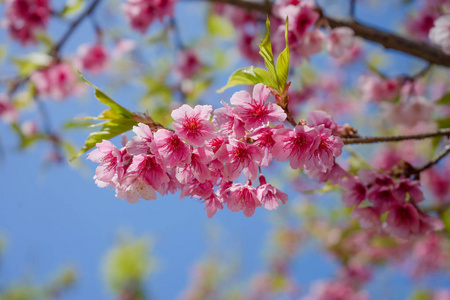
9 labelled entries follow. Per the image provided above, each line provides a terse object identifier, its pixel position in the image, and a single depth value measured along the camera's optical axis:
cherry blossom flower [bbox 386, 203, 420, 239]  0.82
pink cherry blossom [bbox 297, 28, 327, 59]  0.90
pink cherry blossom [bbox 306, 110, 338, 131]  0.78
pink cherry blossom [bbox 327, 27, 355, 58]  0.91
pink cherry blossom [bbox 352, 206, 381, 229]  0.83
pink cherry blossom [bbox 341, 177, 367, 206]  0.83
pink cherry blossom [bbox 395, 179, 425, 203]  0.81
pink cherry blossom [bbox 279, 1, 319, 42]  0.89
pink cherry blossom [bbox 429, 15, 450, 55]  0.87
